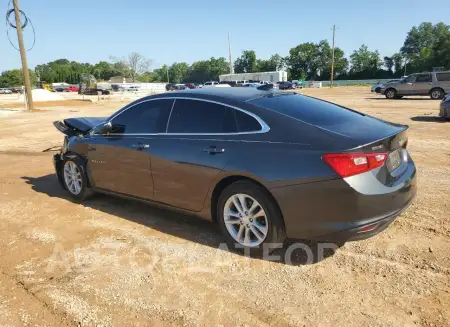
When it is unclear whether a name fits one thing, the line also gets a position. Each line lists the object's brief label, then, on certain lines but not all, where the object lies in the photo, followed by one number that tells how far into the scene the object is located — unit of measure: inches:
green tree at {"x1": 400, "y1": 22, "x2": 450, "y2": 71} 3400.6
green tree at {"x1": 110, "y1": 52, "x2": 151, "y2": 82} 4680.1
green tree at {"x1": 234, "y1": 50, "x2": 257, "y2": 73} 5536.4
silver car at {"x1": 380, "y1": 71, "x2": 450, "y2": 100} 916.6
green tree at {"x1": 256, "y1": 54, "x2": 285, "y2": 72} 5162.4
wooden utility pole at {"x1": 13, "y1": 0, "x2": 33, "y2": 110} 938.1
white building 3277.6
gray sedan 123.8
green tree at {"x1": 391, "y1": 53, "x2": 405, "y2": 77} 4483.5
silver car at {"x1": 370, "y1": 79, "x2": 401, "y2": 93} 1239.9
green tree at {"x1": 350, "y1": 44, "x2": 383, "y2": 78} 4276.6
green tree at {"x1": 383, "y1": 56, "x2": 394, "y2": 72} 4534.9
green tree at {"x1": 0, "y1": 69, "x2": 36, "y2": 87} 5177.2
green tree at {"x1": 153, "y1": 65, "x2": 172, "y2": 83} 6202.8
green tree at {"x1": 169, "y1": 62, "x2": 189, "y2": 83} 6115.7
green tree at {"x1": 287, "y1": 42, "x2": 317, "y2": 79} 5132.9
